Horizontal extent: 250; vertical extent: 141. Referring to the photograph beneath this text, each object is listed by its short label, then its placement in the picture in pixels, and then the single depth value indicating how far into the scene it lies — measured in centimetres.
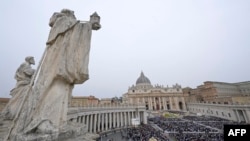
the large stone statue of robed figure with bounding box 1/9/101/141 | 284
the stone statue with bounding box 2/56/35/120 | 480
